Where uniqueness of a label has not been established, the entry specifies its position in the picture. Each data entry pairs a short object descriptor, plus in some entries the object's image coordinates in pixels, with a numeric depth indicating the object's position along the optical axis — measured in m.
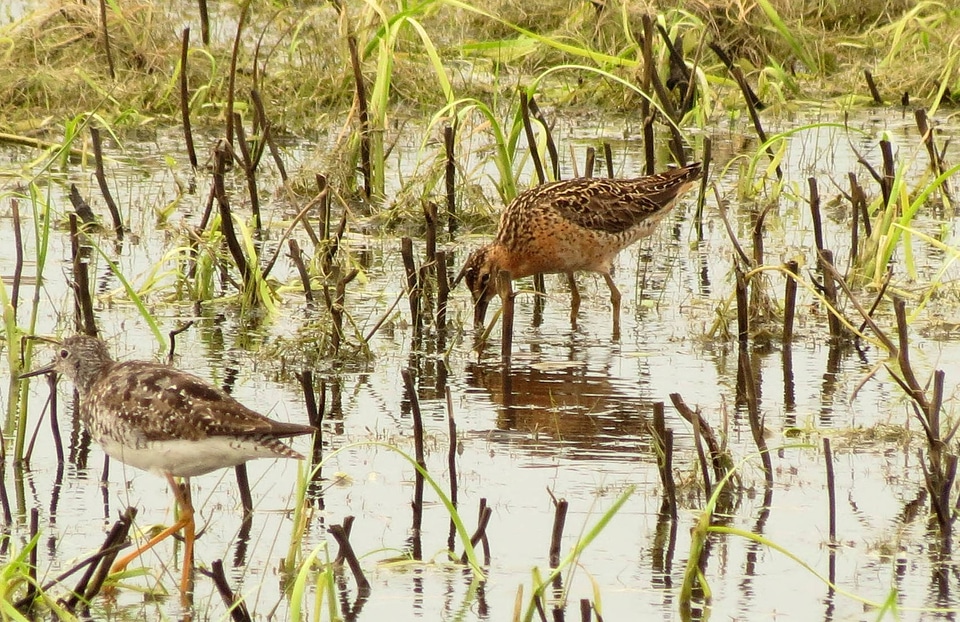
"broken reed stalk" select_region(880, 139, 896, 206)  19.57
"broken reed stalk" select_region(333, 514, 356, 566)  11.08
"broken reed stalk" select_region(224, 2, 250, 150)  20.89
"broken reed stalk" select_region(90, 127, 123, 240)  20.59
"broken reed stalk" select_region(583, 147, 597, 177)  21.06
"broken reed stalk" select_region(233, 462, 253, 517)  12.74
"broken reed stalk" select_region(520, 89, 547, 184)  19.75
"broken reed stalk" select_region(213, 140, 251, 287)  18.05
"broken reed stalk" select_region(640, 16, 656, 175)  22.08
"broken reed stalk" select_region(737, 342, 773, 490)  13.37
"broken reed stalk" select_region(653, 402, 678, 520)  12.19
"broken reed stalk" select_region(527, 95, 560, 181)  20.96
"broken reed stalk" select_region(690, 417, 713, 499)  12.40
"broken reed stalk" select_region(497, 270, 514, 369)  17.12
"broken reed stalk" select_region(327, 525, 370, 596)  10.93
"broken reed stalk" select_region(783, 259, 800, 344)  16.97
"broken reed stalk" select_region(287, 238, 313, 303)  17.66
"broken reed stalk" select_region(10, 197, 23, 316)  14.02
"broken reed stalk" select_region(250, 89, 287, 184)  21.19
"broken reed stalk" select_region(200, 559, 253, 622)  9.76
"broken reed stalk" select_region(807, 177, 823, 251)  18.78
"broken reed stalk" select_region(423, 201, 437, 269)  17.97
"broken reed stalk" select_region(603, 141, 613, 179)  22.17
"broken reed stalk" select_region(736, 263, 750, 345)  17.02
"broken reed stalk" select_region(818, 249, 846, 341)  16.77
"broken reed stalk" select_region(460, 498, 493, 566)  11.38
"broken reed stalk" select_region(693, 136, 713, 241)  20.95
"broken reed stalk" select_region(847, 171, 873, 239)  19.62
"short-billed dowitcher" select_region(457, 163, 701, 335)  19.14
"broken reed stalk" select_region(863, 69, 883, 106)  26.67
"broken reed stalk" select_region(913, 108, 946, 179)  20.45
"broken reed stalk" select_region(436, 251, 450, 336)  17.66
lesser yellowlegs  11.83
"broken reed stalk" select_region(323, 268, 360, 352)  16.33
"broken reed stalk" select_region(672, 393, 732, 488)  13.17
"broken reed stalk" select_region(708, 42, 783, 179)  22.86
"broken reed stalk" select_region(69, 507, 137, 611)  10.15
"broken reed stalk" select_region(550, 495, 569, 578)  11.15
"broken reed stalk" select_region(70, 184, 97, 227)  20.53
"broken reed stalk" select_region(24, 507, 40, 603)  10.20
